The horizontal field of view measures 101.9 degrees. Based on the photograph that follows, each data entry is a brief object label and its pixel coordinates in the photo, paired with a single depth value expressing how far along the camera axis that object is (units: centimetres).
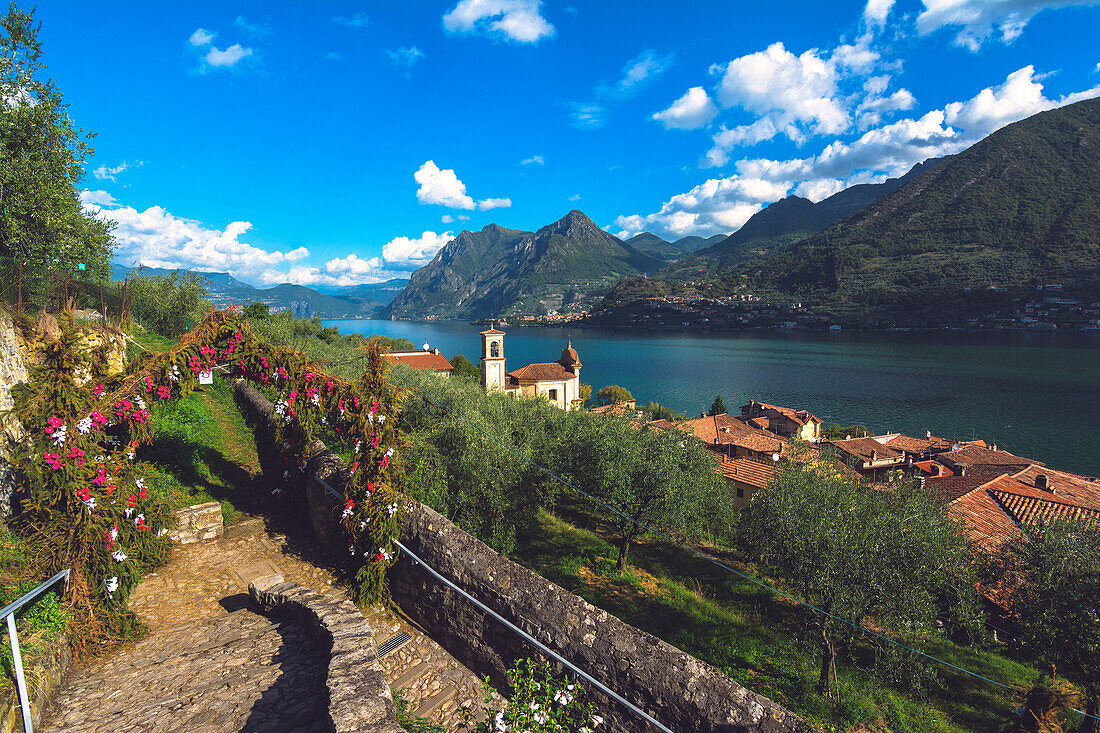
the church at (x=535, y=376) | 4247
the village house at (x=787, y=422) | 4488
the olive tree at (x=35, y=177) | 1031
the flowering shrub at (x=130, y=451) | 560
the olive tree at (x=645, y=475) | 1288
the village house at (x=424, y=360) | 5011
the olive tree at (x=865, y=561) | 885
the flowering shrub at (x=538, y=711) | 377
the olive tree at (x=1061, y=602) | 800
